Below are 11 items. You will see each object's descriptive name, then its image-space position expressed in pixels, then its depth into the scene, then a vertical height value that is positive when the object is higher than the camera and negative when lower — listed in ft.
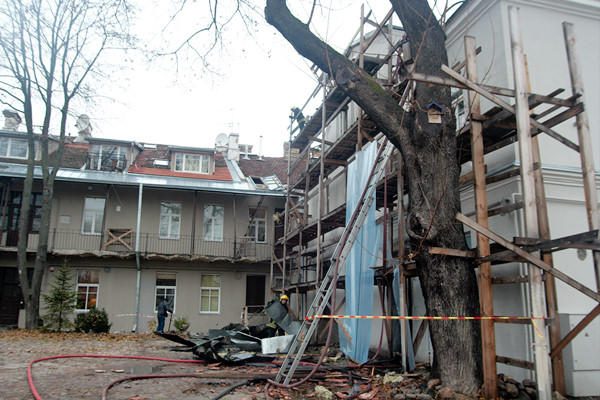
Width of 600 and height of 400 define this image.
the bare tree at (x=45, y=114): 63.26 +23.79
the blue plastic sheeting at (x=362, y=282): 32.07 +1.12
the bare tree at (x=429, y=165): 21.49 +6.28
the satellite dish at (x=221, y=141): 96.68 +30.15
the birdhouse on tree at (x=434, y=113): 23.56 +8.68
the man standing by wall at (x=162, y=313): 59.88 -1.95
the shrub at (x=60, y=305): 60.39 -1.15
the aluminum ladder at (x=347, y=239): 25.56 +3.75
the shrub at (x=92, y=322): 60.80 -3.19
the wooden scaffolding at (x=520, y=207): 18.88 +4.15
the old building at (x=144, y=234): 73.05 +9.45
